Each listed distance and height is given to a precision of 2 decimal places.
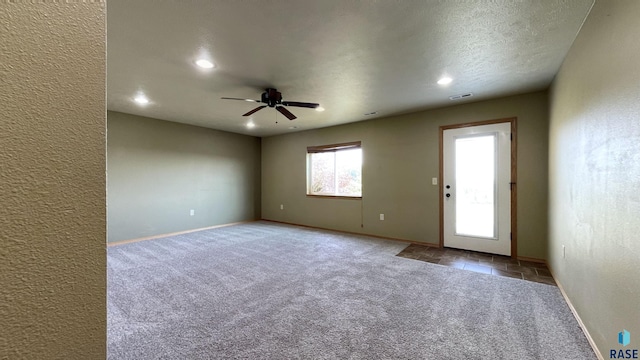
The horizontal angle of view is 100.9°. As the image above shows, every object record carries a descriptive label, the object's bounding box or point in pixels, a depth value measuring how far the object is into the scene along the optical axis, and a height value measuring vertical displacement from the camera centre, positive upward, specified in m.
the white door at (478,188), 3.84 -0.11
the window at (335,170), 5.62 +0.26
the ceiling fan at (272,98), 3.29 +1.05
